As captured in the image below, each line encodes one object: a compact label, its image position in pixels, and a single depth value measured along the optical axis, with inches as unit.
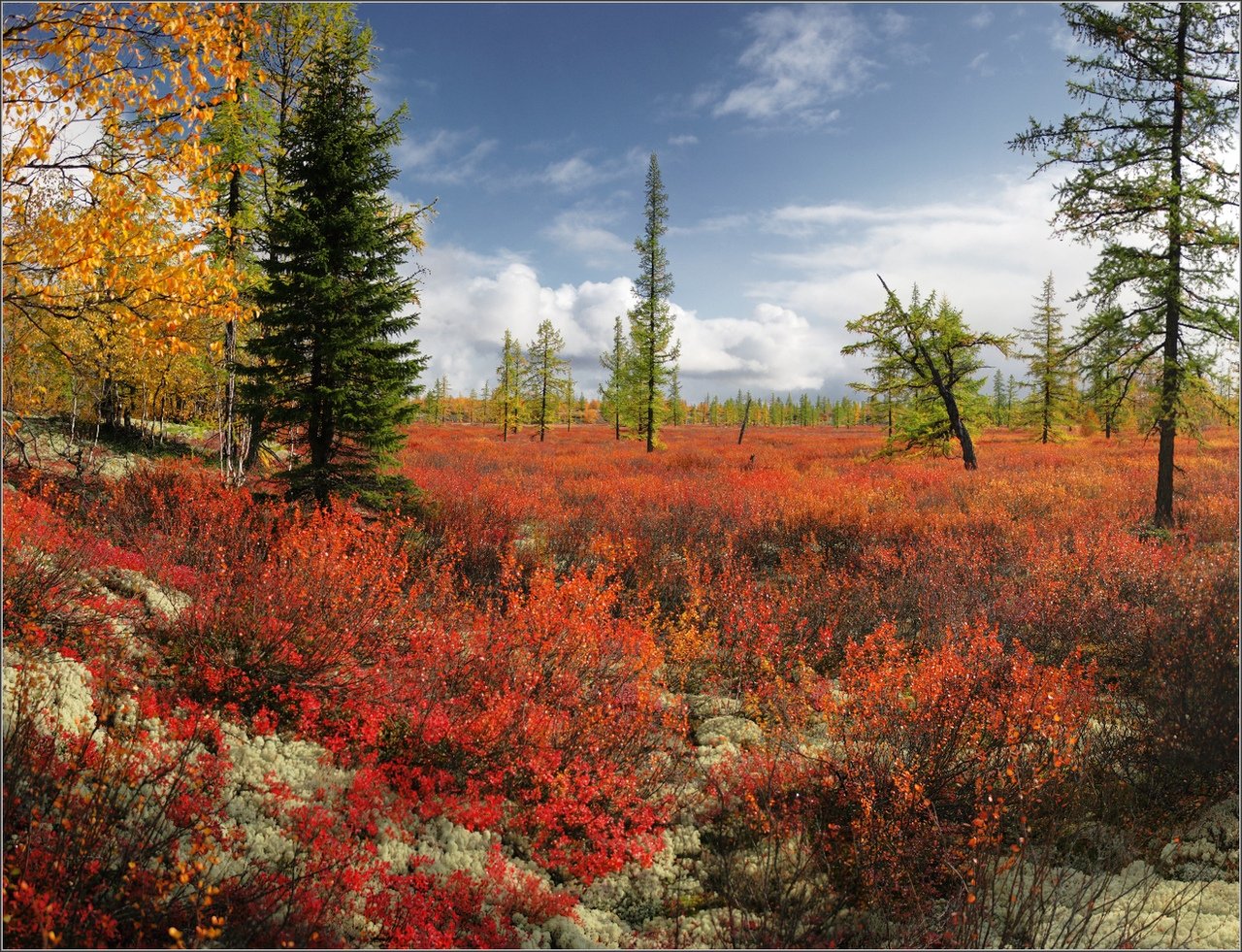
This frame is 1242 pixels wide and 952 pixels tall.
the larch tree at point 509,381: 2127.2
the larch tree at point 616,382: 1895.9
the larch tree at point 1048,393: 1362.0
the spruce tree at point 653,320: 1242.0
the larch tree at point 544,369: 1972.2
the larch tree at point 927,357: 778.2
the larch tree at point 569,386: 2028.8
